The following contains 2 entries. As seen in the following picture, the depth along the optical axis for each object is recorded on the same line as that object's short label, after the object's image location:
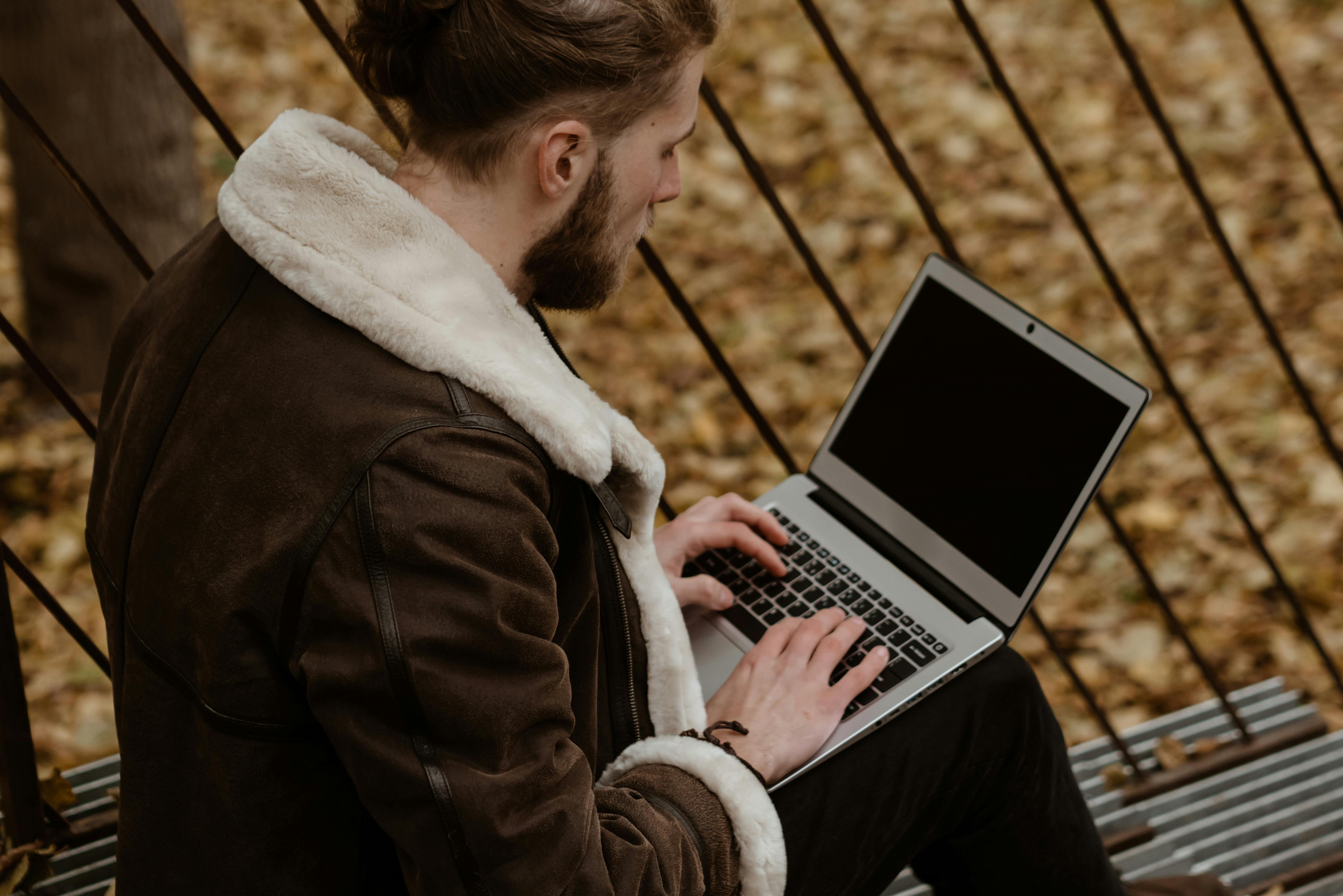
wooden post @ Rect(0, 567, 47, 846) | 3.56
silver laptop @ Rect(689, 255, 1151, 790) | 3.51
